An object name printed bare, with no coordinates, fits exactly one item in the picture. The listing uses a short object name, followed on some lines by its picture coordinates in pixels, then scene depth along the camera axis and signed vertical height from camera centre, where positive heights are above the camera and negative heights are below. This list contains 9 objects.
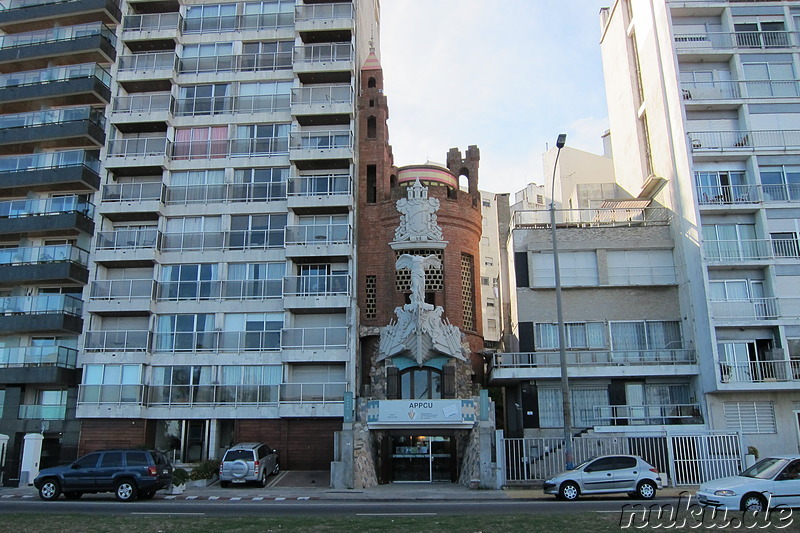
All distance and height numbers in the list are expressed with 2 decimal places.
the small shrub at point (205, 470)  28.78 -0.80
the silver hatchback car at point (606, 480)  22.75 -1.16
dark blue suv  23.44 -0.79
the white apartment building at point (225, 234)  35.31 +11.54
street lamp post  24.62 +2.28
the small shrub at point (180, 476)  27.06 -0.98
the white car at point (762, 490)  17.45 -1.23
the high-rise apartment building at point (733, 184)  32.59 +13.03
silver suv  28.77 -0.65
